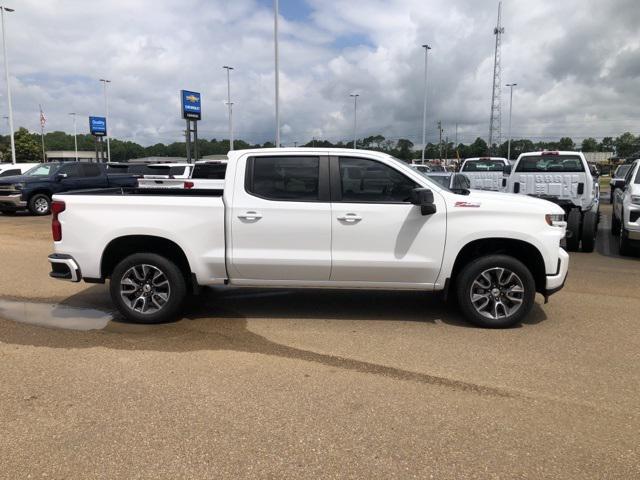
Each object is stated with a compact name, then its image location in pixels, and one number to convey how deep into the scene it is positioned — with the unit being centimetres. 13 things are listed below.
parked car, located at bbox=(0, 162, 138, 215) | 1728
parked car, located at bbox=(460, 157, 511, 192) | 1709
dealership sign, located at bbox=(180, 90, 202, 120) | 4760
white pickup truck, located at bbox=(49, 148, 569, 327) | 539
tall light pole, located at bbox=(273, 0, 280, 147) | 2709
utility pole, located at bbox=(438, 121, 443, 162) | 9169
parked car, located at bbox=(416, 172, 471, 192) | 1325
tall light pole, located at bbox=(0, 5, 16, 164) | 3500
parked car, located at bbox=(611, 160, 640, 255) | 959
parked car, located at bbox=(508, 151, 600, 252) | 1038
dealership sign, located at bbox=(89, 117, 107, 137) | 6032
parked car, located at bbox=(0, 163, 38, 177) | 2117
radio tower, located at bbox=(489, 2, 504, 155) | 6206
